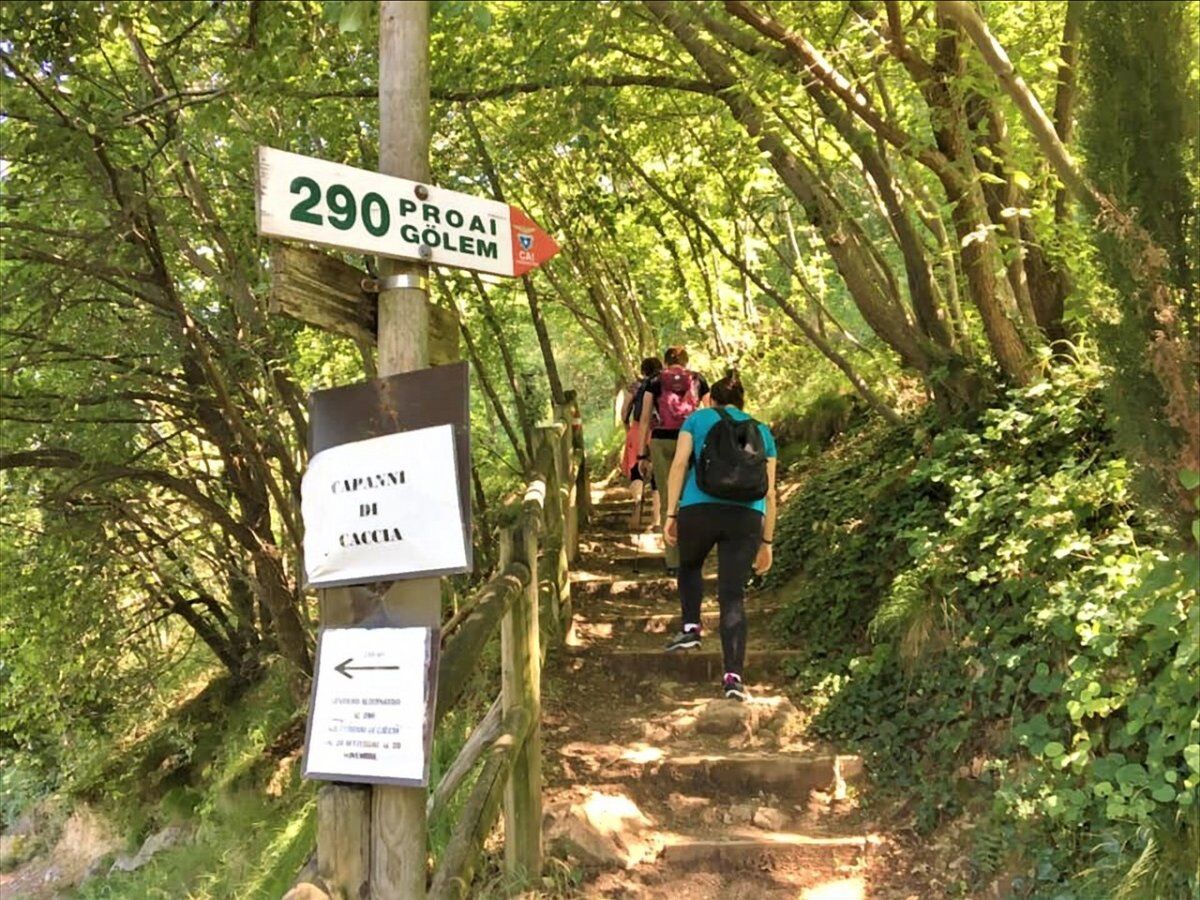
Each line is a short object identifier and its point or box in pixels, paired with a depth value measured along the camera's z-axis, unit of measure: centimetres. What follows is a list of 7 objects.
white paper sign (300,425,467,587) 220
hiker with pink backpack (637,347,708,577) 744
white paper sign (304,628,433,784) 217
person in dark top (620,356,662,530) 819
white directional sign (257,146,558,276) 215
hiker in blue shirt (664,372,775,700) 488
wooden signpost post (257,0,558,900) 220
